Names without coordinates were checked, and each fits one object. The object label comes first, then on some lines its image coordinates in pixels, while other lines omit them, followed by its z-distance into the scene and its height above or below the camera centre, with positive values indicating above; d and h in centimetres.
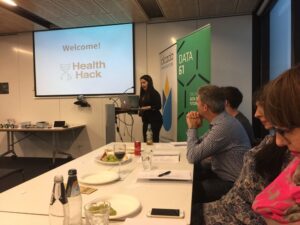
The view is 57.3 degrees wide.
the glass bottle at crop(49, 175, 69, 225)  103 -39
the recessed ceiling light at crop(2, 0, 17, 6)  389 +148
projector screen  517 +85
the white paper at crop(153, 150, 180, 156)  223 -40
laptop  430 +3
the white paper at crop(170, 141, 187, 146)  270 -40
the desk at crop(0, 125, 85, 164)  485 -61
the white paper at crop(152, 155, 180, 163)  202 -41
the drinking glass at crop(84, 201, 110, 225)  98 -40
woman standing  433 -2
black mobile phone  111 -45
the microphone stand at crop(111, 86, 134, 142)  517 +3
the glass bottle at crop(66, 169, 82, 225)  106 -36
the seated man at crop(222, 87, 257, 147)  297 +2
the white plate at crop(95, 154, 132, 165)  197 -41
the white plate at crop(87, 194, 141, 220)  110 -44
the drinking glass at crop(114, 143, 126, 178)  191 -34
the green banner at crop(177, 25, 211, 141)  338 +46
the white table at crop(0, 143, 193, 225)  115 -45
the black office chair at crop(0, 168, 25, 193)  372 -109
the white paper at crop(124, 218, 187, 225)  103 -45
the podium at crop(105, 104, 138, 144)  381 -25
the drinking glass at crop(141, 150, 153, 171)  181 -39
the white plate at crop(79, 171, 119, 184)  153 -42
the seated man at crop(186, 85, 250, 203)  193 -33
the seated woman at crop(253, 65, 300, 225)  75 -11
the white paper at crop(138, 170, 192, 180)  156 -42
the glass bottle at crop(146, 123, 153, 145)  272 -35
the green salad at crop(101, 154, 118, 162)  201 -40
